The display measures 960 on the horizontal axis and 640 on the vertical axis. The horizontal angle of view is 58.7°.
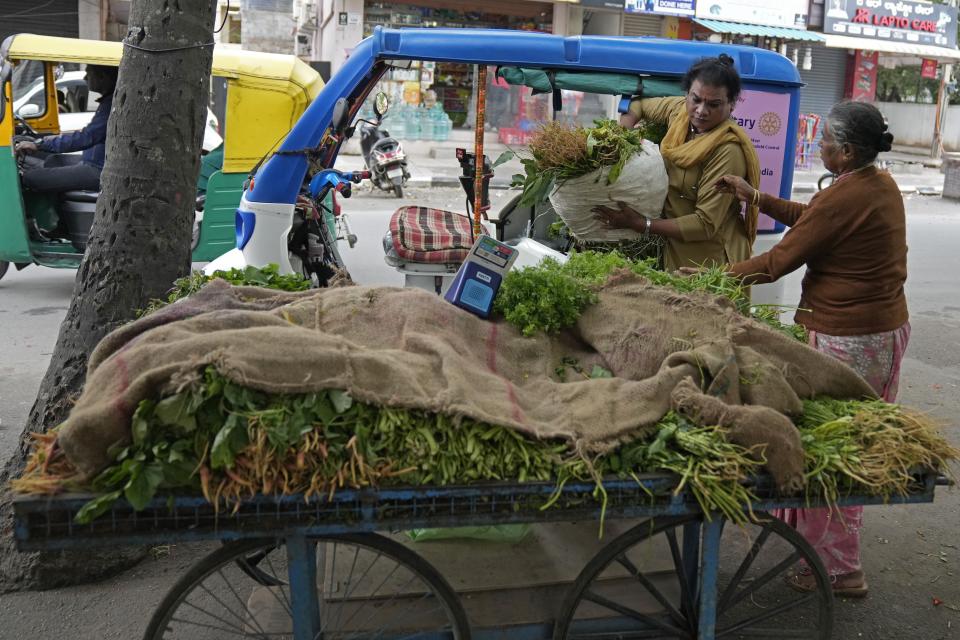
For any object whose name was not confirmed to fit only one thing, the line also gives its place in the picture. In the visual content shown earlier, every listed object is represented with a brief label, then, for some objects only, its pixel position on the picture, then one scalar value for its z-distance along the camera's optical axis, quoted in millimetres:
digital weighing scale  2943
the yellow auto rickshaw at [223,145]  6723
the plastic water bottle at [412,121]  17016
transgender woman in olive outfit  3805
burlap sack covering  2199
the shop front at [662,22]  17906
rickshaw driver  6785
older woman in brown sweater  3217
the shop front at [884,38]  19266
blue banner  17703
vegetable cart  2188
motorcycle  10086
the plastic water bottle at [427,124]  17109
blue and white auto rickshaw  4961
